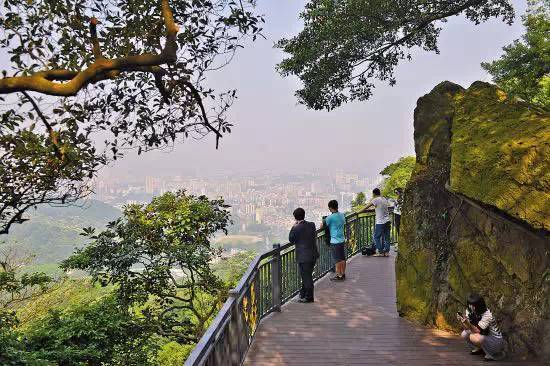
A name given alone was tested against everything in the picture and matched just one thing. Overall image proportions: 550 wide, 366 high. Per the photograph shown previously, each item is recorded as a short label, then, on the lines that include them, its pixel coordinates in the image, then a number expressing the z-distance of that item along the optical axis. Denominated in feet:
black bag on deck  49.26
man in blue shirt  34.37
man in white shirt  43.14
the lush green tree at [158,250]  39.96
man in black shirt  29.60
